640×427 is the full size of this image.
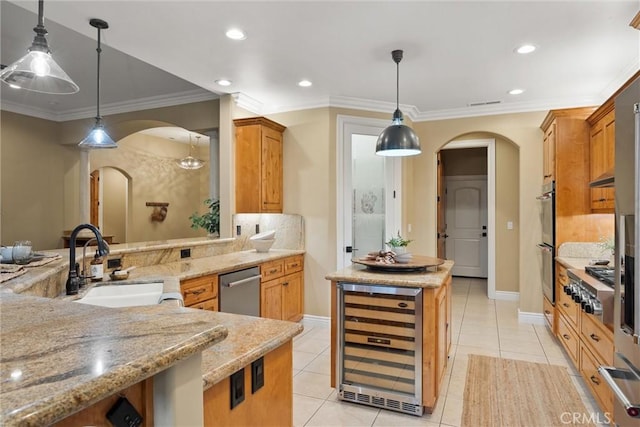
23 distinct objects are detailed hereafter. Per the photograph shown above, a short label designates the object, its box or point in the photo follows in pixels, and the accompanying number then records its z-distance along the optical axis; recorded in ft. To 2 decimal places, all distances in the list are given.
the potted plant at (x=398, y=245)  9.77
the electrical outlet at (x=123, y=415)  2.39
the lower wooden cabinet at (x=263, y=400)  3.59
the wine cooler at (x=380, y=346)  8.21
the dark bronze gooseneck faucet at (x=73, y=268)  6.77
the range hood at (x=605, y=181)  8.46
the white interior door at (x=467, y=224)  24.62
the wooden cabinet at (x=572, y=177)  12.40
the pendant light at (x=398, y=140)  9.69
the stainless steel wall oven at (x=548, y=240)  13.01
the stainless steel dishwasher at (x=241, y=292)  10.73
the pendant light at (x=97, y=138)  10.50
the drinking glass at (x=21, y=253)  7.31
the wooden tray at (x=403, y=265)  8.93
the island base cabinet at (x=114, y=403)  2.18
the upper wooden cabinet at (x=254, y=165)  14.17
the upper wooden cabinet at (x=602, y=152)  10.34
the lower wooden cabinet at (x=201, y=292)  9.36
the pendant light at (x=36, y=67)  6.27
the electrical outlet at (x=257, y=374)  4.10
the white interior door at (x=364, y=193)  15.05
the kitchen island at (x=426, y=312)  8.05
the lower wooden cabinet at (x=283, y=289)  12.75
